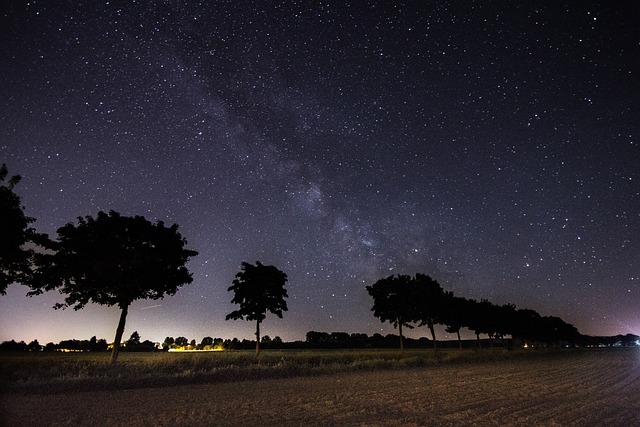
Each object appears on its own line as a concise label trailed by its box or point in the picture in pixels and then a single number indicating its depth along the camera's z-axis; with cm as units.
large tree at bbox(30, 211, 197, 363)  2400
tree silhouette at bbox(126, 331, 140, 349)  11831
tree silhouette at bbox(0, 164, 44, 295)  2061
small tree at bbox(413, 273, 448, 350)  5438
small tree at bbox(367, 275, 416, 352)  5425
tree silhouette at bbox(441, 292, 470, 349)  6318
